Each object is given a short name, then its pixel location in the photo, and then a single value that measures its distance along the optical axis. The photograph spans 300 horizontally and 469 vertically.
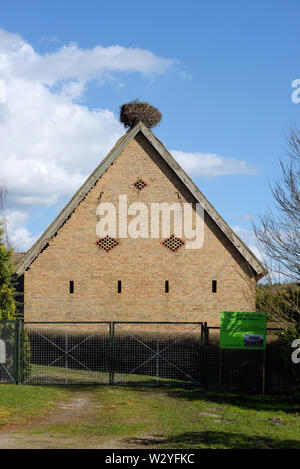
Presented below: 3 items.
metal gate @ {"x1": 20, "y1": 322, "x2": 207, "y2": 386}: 19.72
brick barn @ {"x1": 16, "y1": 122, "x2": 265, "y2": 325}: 23.06
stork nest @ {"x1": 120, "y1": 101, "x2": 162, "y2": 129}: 26.97
